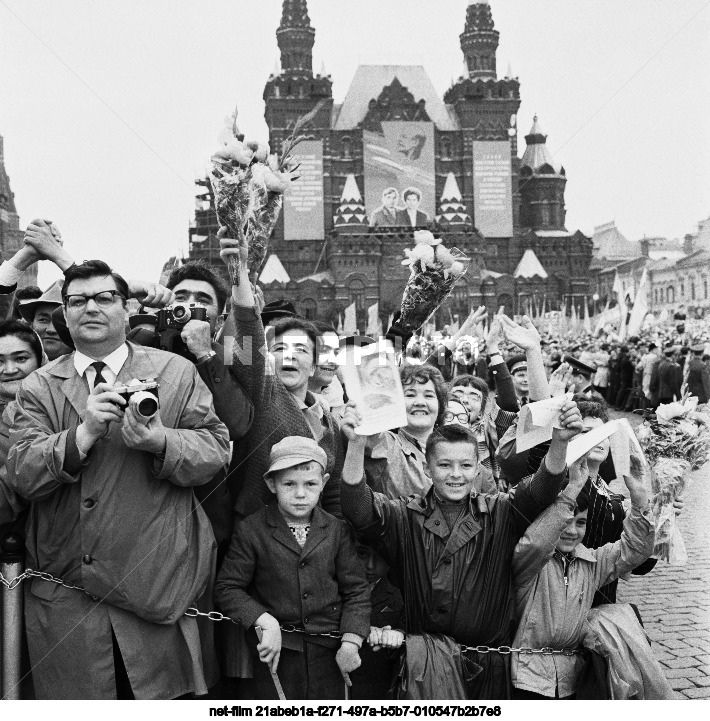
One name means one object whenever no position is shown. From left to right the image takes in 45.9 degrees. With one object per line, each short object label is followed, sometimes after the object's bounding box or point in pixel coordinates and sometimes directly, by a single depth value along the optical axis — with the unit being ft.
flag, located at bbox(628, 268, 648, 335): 48.75
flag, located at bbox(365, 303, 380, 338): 69.06
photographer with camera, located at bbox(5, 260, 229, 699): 8.25
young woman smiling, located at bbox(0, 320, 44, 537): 10.09
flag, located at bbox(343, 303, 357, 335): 84.07
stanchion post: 8.72
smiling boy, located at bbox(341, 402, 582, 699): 9.21
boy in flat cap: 9.12
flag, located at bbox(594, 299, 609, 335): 59.35
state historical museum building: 158.61
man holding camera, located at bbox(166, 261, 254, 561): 9.58
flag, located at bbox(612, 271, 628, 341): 50.89
